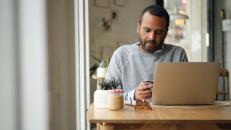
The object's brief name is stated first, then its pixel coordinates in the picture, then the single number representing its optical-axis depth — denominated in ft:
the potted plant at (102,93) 4.99
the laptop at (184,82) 4.87
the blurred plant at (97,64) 10.28
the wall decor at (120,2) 11.97
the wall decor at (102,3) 11.24
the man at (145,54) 6.57
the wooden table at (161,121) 4.23
